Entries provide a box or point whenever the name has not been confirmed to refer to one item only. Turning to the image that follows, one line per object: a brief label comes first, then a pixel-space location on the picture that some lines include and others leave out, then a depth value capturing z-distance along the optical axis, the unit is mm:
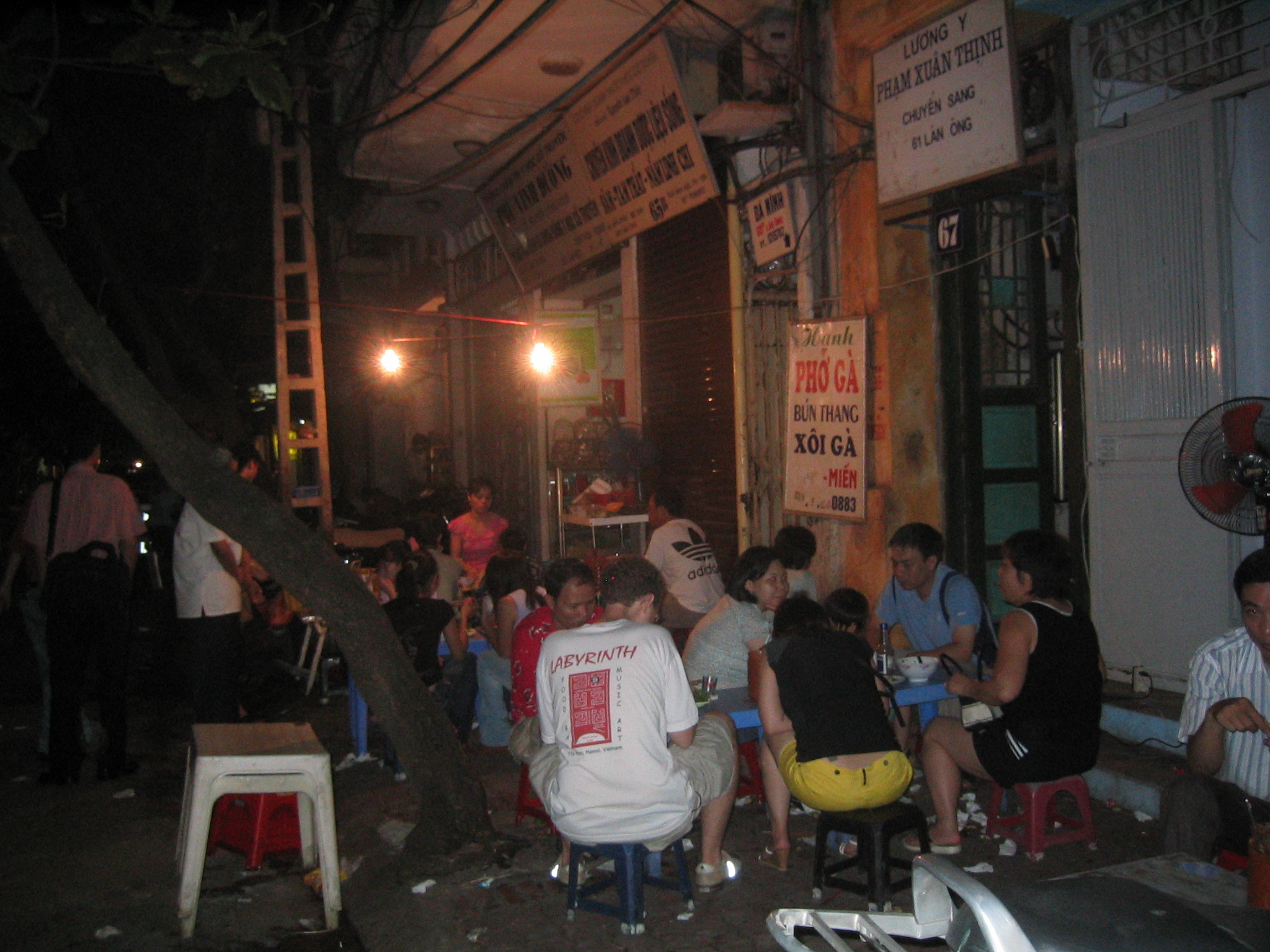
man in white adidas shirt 7984
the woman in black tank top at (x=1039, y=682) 4523
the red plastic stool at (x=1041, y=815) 4801
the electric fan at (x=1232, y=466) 4523
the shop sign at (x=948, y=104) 6102
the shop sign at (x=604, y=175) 8945
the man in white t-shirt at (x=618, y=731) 4066
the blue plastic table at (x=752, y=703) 4949
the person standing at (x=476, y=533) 9352
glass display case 10273
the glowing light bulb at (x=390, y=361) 16281
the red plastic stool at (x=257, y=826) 5188
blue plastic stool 4164
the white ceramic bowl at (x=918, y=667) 5281
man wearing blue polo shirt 5582
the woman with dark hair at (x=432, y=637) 6465
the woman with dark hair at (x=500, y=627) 6520
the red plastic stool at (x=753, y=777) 5672
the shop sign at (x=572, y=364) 12938
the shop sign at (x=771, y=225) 8188
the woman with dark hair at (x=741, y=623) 5453
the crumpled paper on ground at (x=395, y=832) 5477
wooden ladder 10873
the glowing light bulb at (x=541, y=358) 12719
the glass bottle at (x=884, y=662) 5363
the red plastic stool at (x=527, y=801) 5219
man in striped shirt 3732
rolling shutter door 9336
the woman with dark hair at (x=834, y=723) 4293
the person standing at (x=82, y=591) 6387
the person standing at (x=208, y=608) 6730
